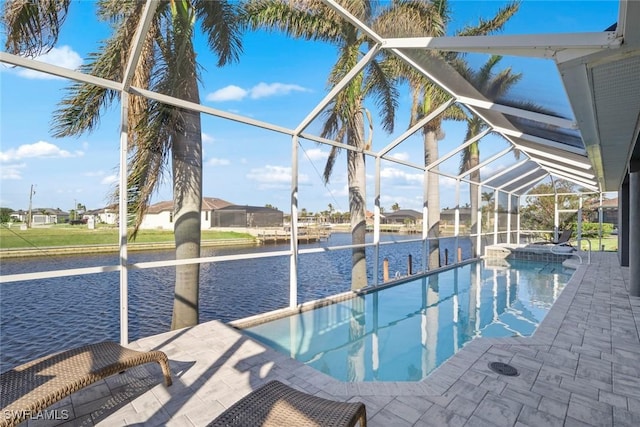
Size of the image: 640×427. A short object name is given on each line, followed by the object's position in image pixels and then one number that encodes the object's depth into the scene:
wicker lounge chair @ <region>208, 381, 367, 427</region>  1.81
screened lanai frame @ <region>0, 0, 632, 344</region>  2.73
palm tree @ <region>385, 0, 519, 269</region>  7.83
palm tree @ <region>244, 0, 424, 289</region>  6.88
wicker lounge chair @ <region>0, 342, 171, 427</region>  1.86
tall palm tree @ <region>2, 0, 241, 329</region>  4.19
